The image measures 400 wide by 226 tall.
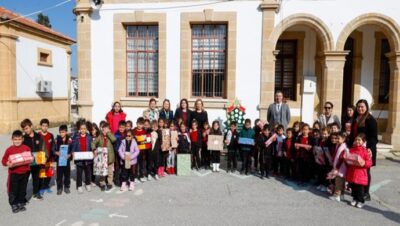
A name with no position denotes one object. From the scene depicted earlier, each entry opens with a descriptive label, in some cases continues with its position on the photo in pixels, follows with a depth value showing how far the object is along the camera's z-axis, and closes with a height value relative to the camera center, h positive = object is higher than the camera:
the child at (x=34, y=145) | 4.70 -0.78
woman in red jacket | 6.51 -0.42
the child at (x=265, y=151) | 6.12 -1.07
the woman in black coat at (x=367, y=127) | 4.82 -0.43
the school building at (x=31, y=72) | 12.09 +1.23
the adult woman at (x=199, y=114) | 6.85 -0.35
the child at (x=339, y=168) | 4.86 -1.14
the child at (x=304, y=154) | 5.61 -1.04
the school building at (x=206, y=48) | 8.34 +1.54
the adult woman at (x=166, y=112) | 6.95 -0.32
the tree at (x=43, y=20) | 40.55 +11.04
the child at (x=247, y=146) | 6.30 -1.00
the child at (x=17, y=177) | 4.27 -1.18
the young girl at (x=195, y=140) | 6.49 -0.91
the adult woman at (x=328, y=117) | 6.11 -0.35
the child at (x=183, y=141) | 6.34 -0.91
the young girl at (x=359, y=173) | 4.56 -1.15
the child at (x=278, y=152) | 6.06 -1.08
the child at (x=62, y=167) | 5.07 -1.18
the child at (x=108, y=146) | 5.29 -0.87
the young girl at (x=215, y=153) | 6.51 -1.22
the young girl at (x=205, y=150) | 6.61 -1.17
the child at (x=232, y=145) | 6.45 -1.01
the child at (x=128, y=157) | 5.34 -1.09
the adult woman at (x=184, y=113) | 6.85 -0.34
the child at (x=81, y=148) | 5.16 -0.89
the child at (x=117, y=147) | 5.41 -0.90
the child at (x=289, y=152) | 5.85 -1.06
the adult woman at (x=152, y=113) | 7.04 -0.34
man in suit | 6.83 -0.28
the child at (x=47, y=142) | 4.93 -0.76
